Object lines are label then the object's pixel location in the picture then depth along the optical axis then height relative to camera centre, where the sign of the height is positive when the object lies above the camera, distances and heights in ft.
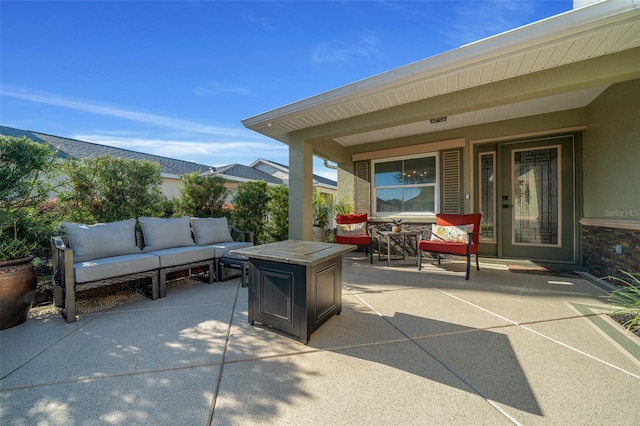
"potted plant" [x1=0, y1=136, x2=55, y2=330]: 8.24 +0.04
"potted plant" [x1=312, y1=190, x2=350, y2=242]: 22.27 +0.23
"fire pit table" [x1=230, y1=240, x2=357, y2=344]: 7.01 -2.17
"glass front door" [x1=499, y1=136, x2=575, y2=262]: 15.75 +0.87
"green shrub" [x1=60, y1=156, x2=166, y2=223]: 12.31 +1.27
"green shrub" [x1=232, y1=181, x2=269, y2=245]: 18.75 +0.50
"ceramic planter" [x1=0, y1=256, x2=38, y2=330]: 8.09 -2.51
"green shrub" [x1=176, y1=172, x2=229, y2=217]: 16.74 +1.24
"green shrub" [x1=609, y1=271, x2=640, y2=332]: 7.61 -3.28
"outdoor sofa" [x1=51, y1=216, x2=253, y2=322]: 8.99 -1.70
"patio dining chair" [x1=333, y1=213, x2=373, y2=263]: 18.01 -1.24
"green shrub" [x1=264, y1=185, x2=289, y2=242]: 19.65 -0.26
